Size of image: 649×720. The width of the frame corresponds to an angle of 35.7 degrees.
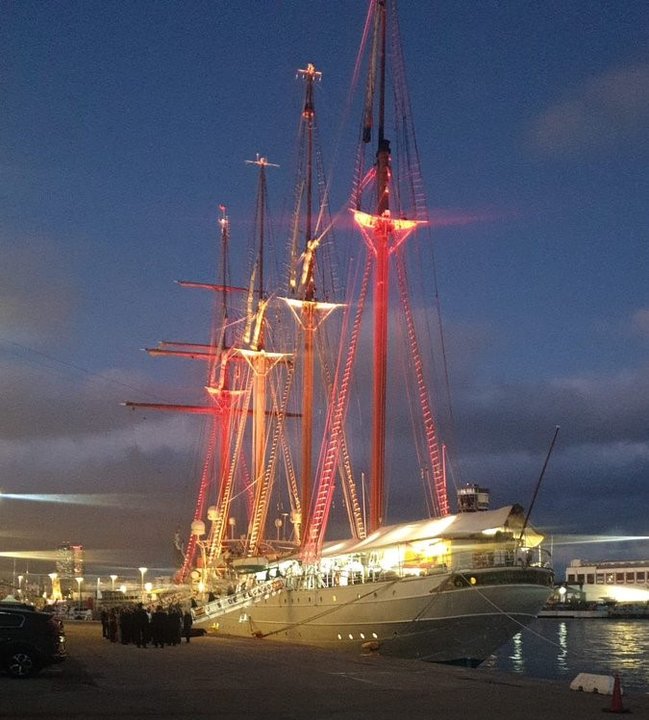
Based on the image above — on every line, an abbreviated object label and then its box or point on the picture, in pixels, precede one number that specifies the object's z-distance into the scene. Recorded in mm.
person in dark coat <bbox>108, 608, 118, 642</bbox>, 46984
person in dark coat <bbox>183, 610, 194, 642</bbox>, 45153
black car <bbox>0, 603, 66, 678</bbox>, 25469
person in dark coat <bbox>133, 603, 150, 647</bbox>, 43094
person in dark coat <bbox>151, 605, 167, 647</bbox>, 43188
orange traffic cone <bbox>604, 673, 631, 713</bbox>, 19609
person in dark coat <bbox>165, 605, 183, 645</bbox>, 43281
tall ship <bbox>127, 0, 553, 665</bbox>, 40375
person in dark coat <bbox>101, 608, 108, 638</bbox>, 49681
